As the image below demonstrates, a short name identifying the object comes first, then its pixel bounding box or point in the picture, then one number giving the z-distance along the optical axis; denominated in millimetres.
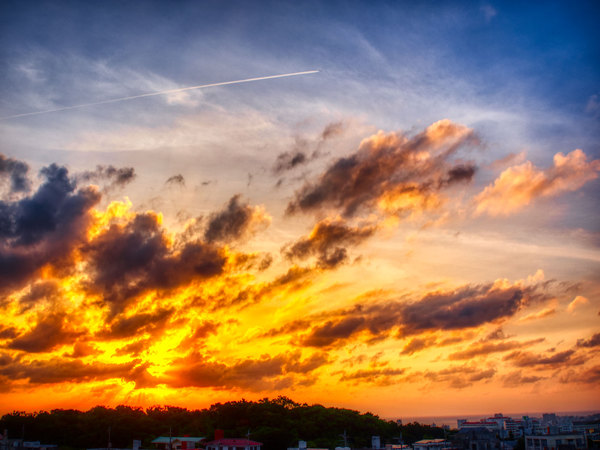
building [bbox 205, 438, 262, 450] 108944
